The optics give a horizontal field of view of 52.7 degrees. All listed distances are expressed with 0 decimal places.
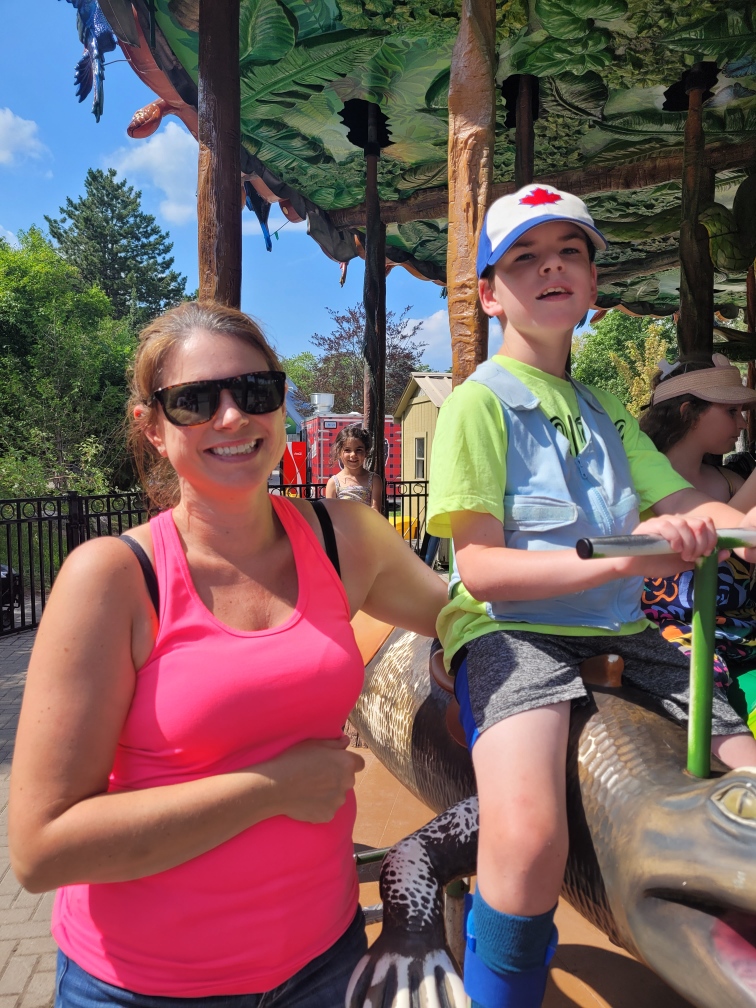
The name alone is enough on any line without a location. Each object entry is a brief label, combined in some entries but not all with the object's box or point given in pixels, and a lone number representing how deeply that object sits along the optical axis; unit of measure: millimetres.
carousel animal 1099
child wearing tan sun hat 2275
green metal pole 1124
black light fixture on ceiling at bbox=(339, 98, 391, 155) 6176
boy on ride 1276
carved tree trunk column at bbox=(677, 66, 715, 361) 5477
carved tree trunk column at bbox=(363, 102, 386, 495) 7391
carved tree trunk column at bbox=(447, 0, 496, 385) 3098
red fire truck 31891
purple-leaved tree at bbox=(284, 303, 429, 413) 38500
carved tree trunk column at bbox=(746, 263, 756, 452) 8323
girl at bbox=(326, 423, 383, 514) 6875
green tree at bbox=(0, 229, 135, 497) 18891
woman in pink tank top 1101
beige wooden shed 26250
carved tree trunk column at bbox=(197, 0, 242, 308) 3686
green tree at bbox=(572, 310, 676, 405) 37219
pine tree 55219
